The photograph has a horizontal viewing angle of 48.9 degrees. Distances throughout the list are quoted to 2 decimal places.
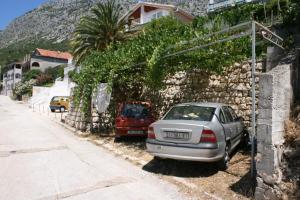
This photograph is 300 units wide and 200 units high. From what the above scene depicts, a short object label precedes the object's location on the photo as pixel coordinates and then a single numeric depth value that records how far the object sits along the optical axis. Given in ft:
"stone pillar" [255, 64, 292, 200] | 18.28
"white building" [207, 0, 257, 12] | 107.67
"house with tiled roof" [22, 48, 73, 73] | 268.41
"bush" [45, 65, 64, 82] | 215.10
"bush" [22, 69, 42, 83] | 227.81
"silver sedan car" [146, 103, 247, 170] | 23.39
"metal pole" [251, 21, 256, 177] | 21.74
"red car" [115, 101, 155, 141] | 39.60
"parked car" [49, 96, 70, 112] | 110.52
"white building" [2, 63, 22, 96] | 289.76
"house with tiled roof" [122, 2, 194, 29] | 133.69
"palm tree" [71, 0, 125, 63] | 83.97
